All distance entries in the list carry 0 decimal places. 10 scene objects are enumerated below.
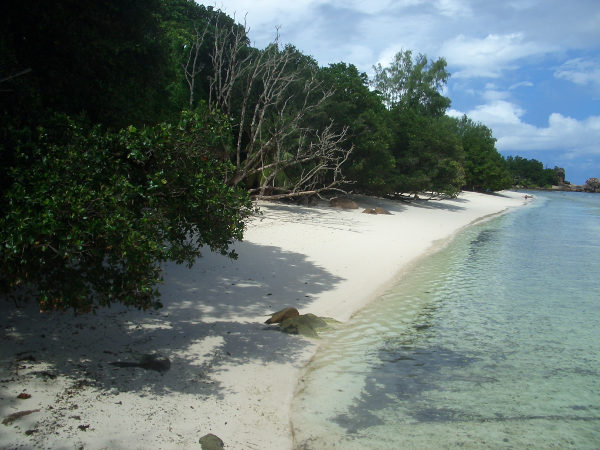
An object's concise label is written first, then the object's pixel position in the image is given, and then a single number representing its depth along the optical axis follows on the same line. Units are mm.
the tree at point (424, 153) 37500
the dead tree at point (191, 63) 23836
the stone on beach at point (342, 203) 29656
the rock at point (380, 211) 29025
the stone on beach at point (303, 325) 9016
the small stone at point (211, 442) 5324
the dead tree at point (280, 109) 24703
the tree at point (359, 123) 29438
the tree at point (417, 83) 58094
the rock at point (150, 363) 6930
